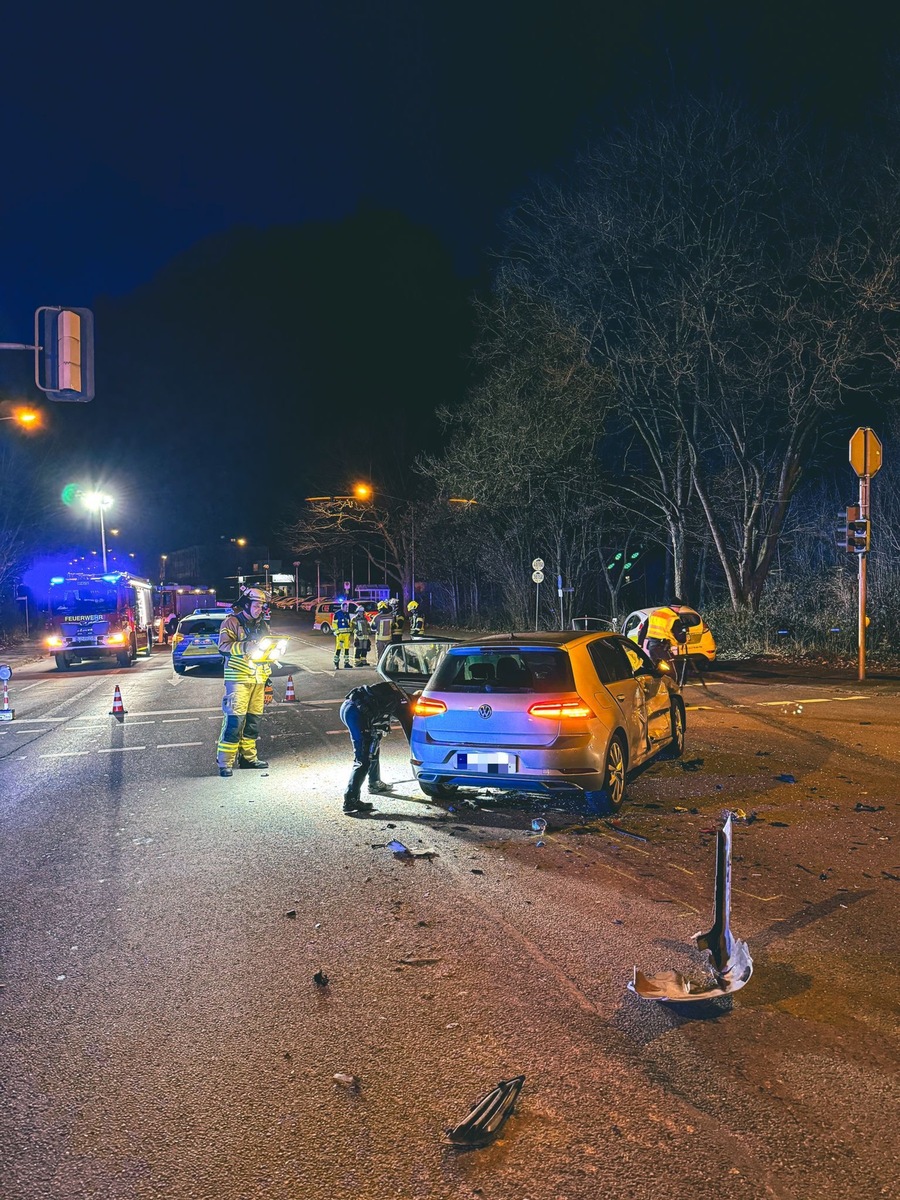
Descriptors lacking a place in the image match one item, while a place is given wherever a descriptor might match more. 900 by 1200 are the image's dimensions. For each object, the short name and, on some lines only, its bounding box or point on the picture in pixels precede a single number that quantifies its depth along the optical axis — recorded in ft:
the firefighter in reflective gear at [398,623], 51.05
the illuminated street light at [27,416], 72.84
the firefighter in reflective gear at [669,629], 61.46
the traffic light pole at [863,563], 57.82
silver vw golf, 23.03
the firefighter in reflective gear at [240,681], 30.53
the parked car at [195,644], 72.74
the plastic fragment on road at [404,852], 20.90
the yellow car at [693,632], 64.08
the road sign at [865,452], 58.54
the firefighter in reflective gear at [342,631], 74.43
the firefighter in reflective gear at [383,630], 65.75
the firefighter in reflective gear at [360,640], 77.61
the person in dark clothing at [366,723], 25.25
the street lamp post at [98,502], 146.41
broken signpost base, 13.15
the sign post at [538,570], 94.41
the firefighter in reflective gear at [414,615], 81.51
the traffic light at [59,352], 32.73
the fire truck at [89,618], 82.23
